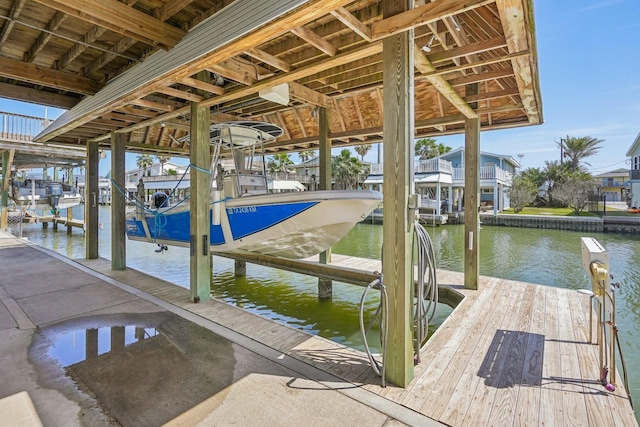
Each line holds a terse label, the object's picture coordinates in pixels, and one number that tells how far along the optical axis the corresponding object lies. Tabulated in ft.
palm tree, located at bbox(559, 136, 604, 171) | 98.22
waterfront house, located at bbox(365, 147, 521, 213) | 70.85
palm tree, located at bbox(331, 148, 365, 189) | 89.25
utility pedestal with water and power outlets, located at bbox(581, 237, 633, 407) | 7.91
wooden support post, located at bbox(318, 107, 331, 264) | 19.07
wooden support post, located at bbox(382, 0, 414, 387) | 7.91
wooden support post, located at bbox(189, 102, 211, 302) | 14.60
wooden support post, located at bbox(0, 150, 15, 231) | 35.70
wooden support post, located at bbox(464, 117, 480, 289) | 15.88
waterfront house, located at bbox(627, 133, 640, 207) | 73.10
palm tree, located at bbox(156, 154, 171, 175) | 120.10
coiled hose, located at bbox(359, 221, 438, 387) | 8.30
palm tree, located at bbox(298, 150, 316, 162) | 127.34
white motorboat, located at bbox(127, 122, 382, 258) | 13.50
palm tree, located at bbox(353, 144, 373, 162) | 119.18
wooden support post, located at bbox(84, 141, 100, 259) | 23.50
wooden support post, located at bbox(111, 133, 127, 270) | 20.48
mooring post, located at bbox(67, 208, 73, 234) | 52.34
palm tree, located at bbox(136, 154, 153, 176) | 158.04
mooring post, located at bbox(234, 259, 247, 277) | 25.14
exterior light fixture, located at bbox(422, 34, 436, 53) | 9.82
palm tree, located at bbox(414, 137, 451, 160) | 99.30
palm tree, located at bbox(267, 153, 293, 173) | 105.50
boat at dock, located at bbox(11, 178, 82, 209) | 52.93
